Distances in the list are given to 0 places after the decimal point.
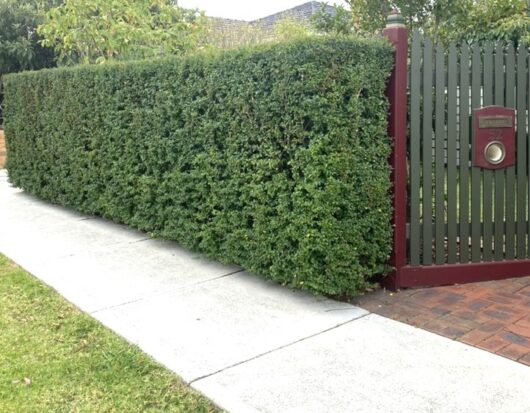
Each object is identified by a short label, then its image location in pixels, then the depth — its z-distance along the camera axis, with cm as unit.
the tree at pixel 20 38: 1647
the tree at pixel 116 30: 889
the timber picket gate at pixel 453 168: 454
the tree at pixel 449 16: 697
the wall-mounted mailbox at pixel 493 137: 466
